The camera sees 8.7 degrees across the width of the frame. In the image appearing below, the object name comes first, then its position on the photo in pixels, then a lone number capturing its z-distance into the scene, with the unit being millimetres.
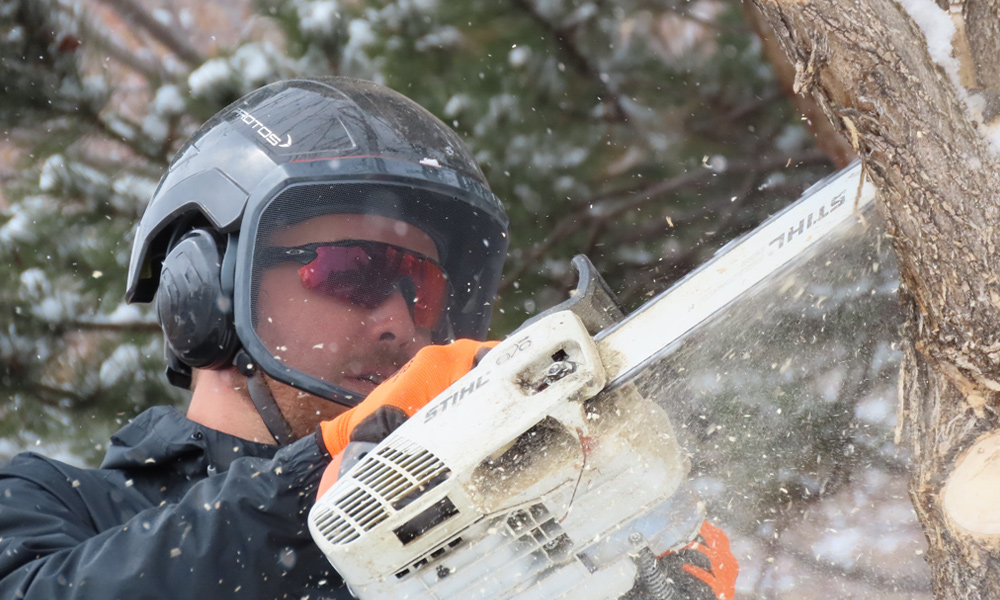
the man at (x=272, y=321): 4718
